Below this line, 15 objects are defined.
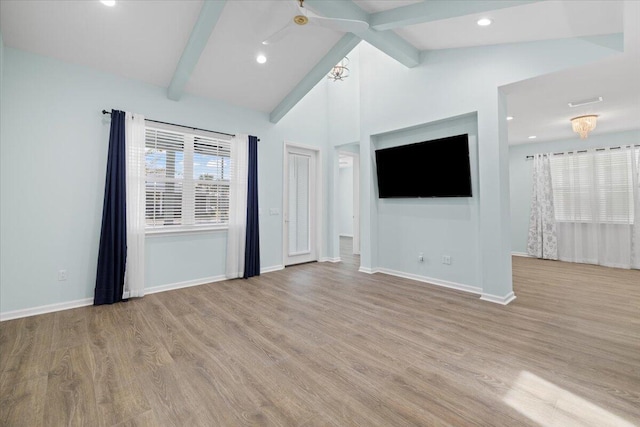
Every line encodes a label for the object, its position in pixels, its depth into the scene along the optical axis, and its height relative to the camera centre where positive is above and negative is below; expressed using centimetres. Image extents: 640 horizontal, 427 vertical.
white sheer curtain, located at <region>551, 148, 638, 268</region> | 528 +33
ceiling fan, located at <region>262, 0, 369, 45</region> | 257 +188
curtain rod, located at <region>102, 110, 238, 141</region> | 354 +142
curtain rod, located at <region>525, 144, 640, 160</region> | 524 +141
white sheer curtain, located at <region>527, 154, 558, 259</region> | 614 +14
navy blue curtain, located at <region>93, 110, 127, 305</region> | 344 -2
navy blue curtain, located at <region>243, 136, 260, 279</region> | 471 +2
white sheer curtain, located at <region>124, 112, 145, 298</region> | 363 +25
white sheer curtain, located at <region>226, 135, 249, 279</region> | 460 +27
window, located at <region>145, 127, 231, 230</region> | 396 +66
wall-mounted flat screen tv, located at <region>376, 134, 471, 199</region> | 386 +80
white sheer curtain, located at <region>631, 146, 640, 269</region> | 513 +18
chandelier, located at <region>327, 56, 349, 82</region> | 542 +294
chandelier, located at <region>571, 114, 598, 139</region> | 455 +158
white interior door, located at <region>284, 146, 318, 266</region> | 559 +35
